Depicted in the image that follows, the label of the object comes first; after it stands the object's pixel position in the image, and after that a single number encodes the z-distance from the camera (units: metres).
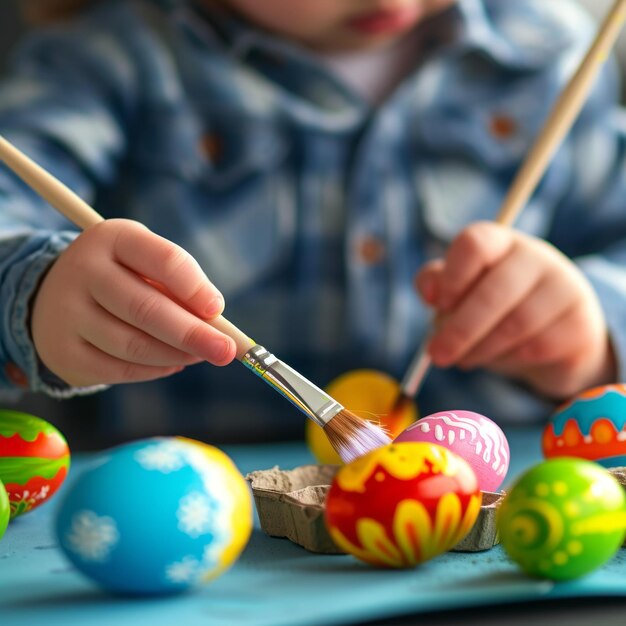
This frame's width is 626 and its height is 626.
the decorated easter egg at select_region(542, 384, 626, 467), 0.55
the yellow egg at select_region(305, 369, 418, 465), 0.73
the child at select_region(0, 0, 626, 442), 1.00
